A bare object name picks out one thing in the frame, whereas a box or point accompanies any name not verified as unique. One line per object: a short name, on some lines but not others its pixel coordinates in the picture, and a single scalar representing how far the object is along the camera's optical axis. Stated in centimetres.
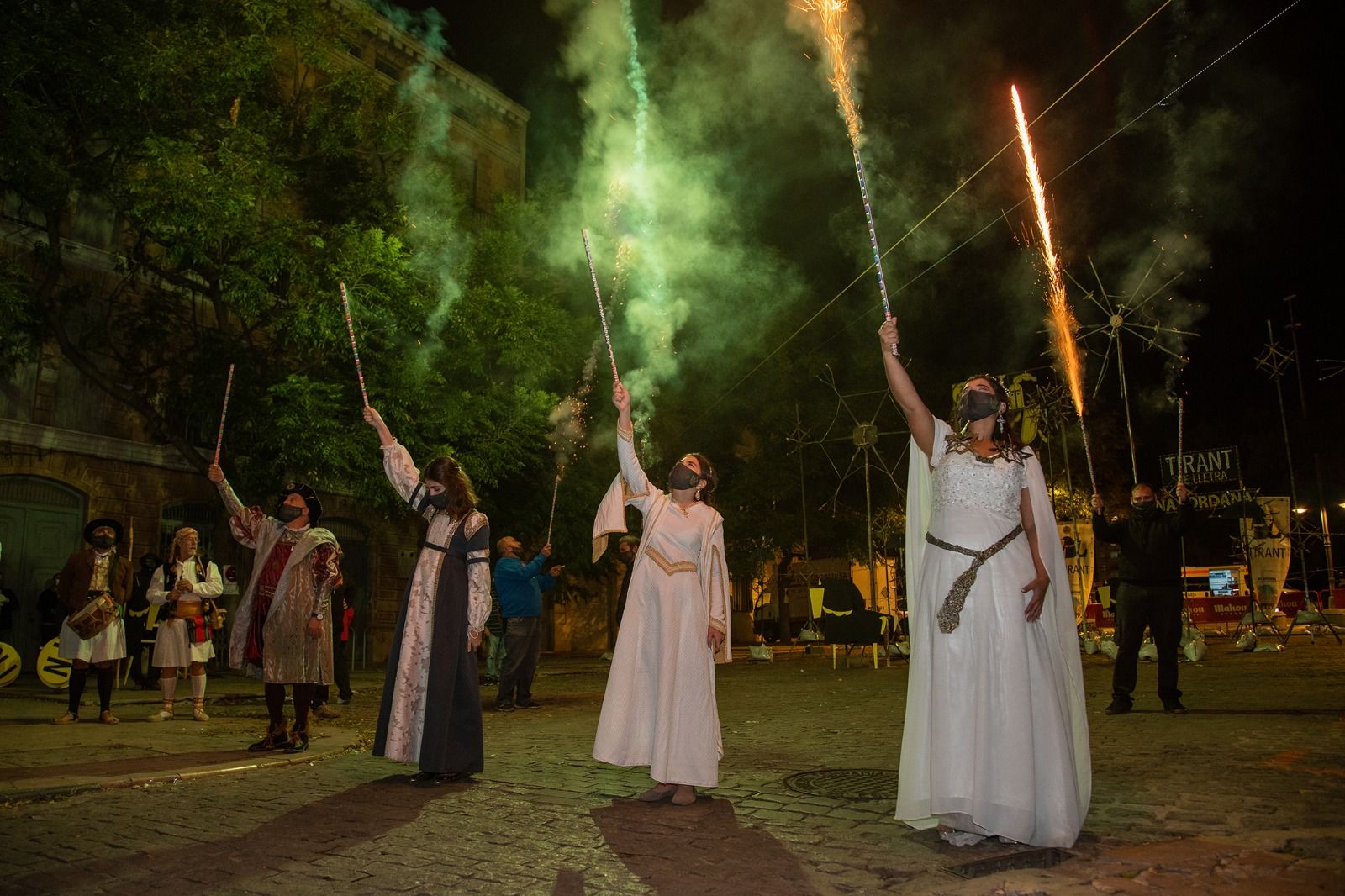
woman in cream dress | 549
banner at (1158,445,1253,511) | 2166
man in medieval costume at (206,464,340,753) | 715
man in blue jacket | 1180
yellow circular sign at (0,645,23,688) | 1268
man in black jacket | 905
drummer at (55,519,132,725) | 984
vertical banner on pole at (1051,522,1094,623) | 1886
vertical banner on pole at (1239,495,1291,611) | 2098
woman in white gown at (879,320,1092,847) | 418
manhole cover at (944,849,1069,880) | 381
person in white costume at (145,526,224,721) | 1030
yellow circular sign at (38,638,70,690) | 1251
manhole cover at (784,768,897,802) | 550
